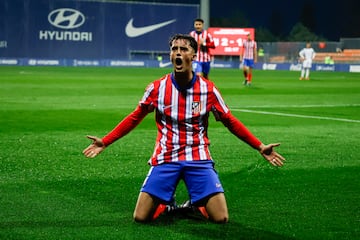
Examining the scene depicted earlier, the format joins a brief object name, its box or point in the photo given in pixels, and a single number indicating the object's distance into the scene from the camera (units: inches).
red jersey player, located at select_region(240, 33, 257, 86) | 1299.3
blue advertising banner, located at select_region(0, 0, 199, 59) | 2475.4
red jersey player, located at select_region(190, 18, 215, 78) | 999.0
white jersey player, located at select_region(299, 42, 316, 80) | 1599.4
